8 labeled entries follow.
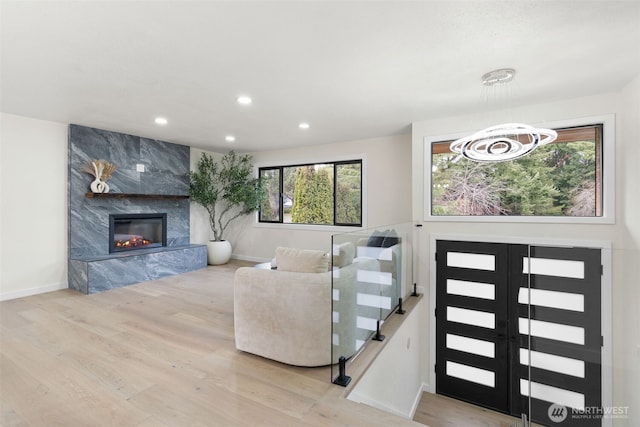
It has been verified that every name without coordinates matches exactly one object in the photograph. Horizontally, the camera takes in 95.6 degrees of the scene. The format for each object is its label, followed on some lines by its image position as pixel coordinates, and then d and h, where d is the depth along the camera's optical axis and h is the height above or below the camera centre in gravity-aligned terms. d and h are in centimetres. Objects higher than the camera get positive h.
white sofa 224 -78
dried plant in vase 460 +68
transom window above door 312 +37
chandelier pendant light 217 +59
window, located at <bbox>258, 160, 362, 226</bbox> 554 +41
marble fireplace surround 446 +15
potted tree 614 +52
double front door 288 -132
